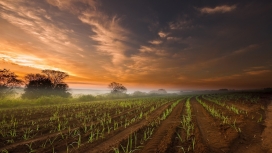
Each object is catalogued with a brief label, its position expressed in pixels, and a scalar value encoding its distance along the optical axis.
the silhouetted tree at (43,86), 39.42
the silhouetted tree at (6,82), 33.97
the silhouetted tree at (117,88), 85.49
